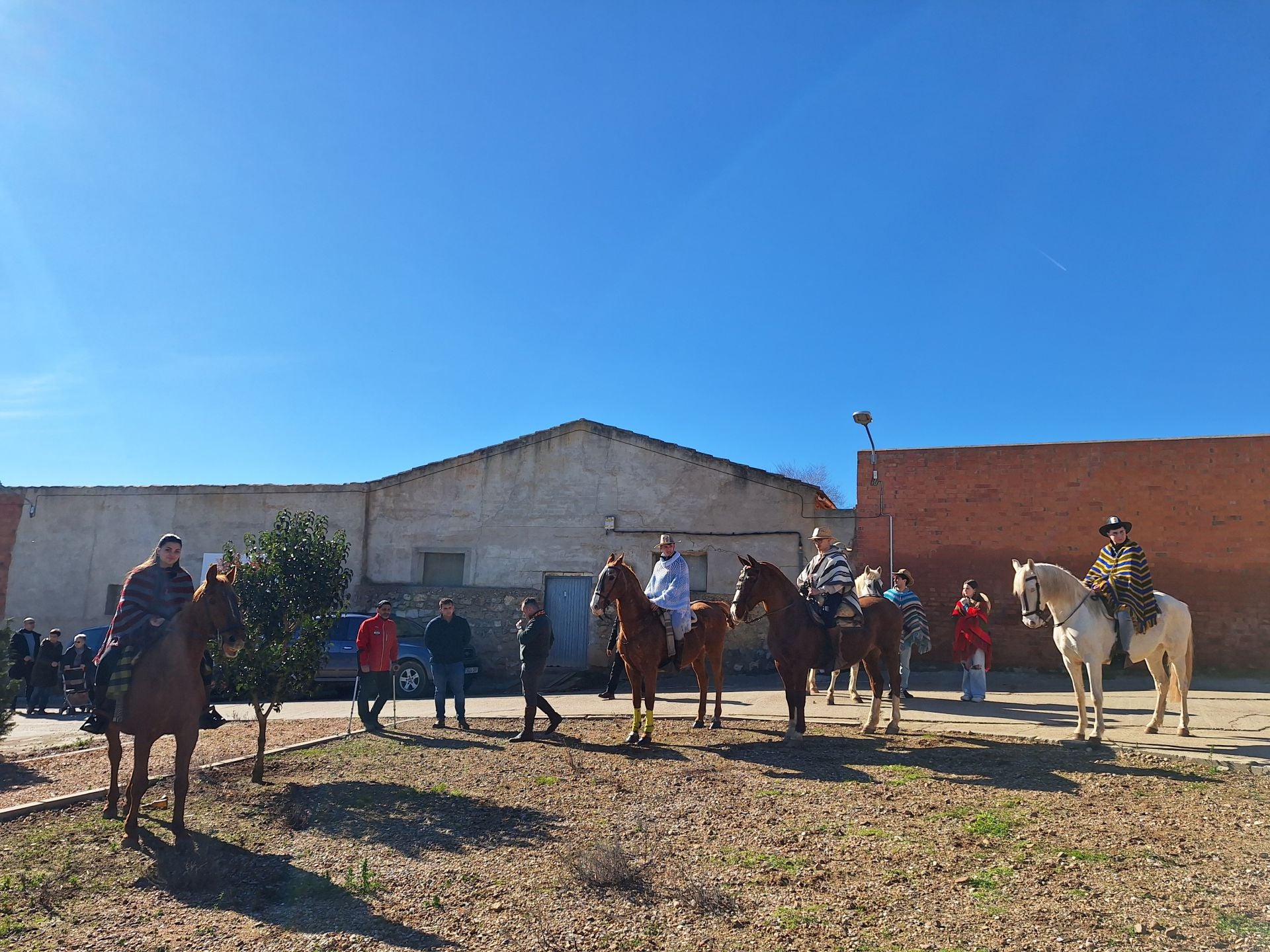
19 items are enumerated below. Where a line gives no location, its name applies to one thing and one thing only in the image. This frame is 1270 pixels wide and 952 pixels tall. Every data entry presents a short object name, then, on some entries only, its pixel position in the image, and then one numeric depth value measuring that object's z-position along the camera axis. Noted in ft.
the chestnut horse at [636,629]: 28.58
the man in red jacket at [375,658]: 34.30
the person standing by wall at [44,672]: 49.62
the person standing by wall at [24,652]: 49.34
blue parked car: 51.65
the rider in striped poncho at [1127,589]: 26.27
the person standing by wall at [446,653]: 35.58
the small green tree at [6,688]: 28.19
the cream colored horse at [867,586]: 34.94
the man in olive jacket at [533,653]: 31.83
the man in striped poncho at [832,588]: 28.09
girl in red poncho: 38.93
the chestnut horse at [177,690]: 18.31
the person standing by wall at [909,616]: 38.88
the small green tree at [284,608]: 25.29
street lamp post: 51.72
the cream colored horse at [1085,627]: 26.35
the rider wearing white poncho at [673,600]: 30.22
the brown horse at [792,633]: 27.73
